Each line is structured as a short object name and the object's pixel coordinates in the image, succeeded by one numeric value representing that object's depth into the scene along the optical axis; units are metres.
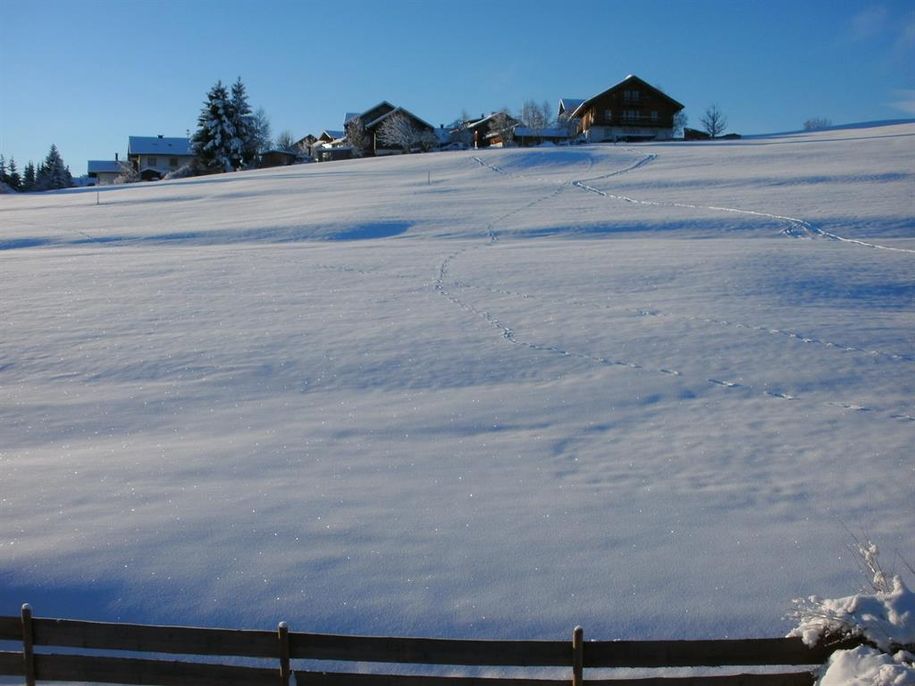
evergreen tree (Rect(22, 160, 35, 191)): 87.31
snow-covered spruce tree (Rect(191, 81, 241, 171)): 66.06
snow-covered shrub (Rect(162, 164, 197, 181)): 64.06
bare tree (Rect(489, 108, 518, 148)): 71.62
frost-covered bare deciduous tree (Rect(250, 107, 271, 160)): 69.71
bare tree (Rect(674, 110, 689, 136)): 77.88
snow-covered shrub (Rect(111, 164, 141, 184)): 77.17
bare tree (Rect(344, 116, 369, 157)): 76.19
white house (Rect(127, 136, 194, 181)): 92.12
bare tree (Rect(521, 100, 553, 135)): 83.94
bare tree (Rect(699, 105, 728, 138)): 97.75
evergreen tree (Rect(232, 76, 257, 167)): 66.94
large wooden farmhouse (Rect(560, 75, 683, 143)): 73.12
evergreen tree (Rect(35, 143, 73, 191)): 81.27
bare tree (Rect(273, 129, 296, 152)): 108.68
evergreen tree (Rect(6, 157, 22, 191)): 88.19
